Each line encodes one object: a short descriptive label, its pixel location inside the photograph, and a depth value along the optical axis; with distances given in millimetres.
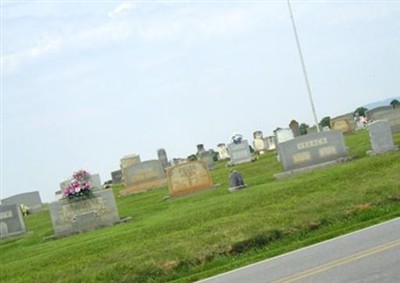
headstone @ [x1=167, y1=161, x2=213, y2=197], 26922
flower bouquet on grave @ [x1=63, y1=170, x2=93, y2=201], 23625
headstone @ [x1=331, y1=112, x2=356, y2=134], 43491
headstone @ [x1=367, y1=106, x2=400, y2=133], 34969
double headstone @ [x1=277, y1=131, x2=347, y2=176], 24859
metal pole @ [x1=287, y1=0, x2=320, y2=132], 29438
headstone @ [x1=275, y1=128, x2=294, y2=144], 37812
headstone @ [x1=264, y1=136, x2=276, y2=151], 45544
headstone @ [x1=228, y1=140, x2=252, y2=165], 38125
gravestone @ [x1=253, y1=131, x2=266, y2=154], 46581
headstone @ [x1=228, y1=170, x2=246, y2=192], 23625
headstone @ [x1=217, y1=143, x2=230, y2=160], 49684
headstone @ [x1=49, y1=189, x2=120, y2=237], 23172
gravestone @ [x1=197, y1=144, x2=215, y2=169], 41209
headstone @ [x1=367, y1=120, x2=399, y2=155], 24266
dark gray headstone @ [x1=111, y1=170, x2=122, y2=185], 49069
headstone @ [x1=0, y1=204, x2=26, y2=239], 26869
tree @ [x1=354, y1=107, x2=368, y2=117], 56475
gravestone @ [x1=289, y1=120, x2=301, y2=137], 38500
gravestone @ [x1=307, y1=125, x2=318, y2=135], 40125
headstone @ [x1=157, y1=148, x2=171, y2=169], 48438
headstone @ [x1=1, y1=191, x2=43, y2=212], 41375
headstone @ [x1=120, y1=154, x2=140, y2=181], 45144
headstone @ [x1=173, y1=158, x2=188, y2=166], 45016
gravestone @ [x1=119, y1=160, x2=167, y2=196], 35691
